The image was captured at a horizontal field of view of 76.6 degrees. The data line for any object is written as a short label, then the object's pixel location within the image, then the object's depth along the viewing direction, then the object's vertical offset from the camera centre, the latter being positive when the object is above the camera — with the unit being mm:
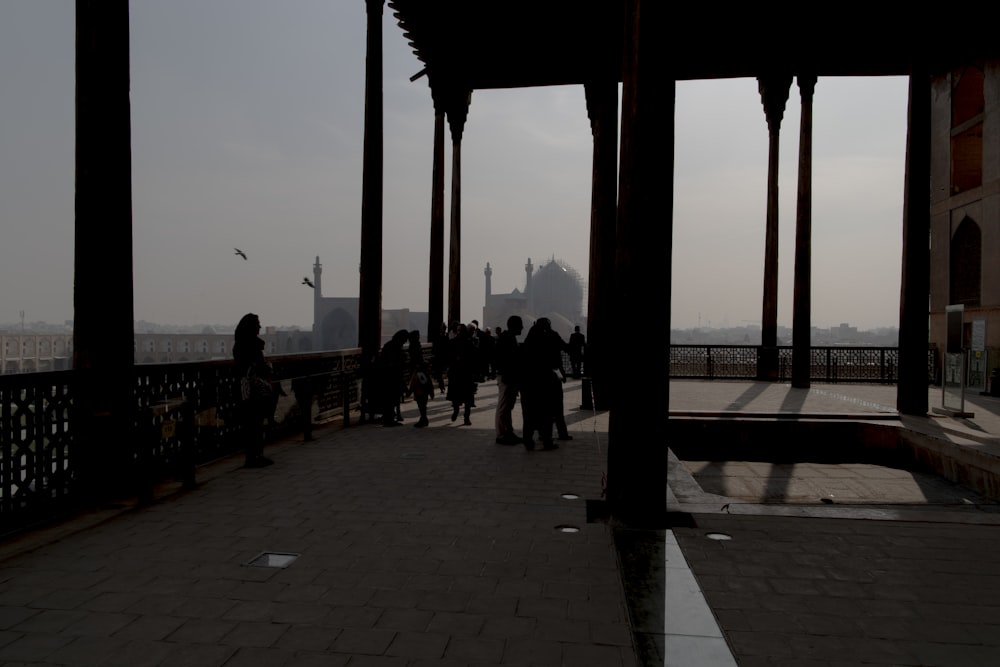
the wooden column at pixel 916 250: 10234 +1410
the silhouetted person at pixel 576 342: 9295 -183
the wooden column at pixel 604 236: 11156 +1754
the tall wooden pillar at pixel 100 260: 4965 +545
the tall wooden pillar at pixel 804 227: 14727 +2536
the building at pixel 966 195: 15477 +3753
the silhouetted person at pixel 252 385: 6398 -573
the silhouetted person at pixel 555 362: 7689 -354
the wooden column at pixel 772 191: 15570 +3676
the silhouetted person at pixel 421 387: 9109 -803
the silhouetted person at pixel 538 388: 7520 -672
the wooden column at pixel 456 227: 17891 +3053
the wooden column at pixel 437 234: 17031 +2646
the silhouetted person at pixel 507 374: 7773 -517
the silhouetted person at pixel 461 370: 9734 -598
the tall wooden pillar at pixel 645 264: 4535 +504
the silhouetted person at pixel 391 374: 9312 -650
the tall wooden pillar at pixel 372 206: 11031 +2217
